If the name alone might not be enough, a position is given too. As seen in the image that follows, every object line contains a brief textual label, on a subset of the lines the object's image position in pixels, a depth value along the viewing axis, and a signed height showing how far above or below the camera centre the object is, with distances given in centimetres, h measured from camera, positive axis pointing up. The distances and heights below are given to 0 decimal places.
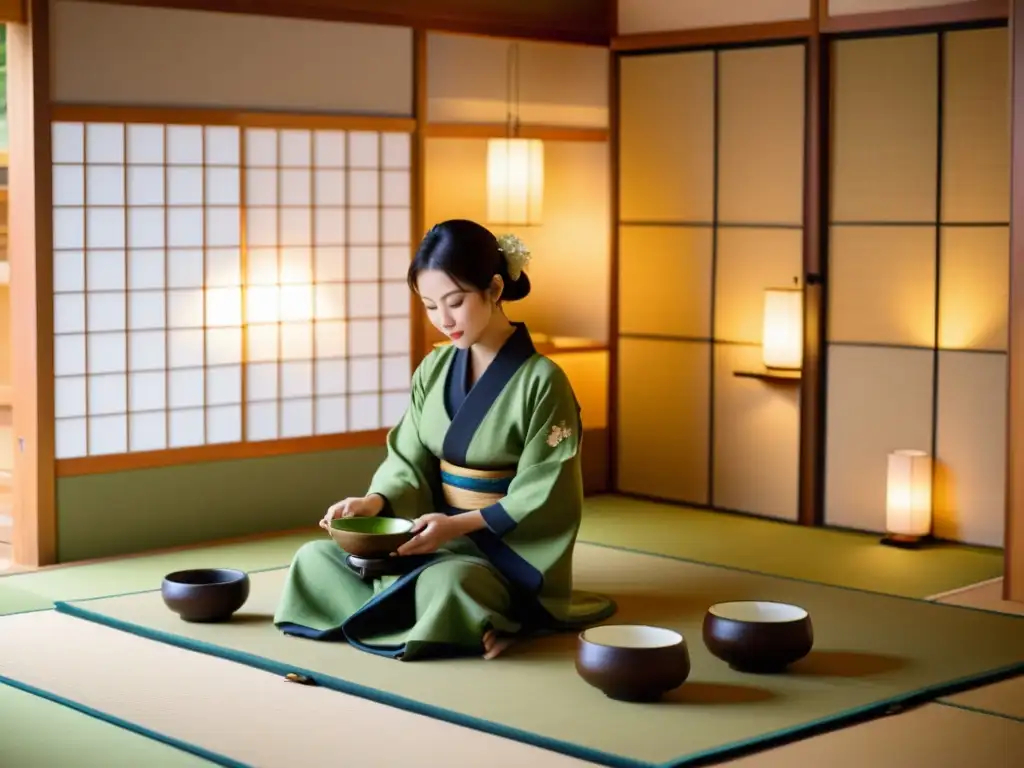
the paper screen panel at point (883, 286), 683 -1
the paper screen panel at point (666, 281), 762 +1
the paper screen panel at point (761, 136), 719 +62
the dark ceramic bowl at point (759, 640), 456 -94
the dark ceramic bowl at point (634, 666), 426 -95
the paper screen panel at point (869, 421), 688 -55
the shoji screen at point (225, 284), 644 -2
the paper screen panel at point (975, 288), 660 -1
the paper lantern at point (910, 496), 673 -82
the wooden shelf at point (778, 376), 719 -39
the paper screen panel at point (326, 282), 693 -1
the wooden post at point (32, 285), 620 -3
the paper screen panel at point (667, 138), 755 +64
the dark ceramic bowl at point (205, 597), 512 -95
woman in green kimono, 491 -66
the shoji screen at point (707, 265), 728 +8
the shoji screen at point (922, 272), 662 +5
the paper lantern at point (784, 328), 710 -18
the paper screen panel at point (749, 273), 724 +4
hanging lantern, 753 +43
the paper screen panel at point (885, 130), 678 +62
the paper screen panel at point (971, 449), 664 -63
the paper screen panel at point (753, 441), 731 -67
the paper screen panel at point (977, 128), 654 +60
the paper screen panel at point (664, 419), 768 -62
